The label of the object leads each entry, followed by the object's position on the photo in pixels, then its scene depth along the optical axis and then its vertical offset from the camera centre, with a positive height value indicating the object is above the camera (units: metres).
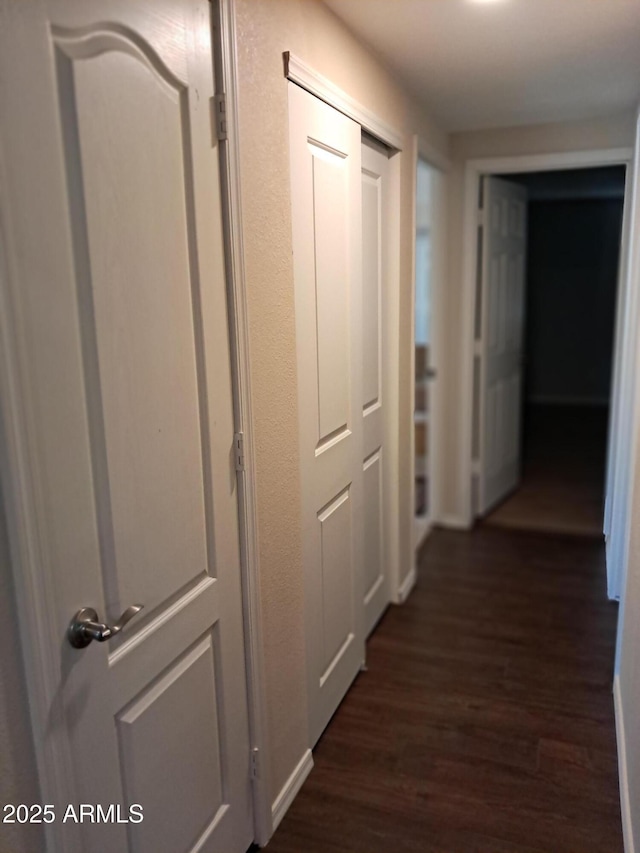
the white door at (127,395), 1.04 -0.16
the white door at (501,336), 4.14 -0.25
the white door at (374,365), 2.59 -0.26
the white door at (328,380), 1.96 -0.25
